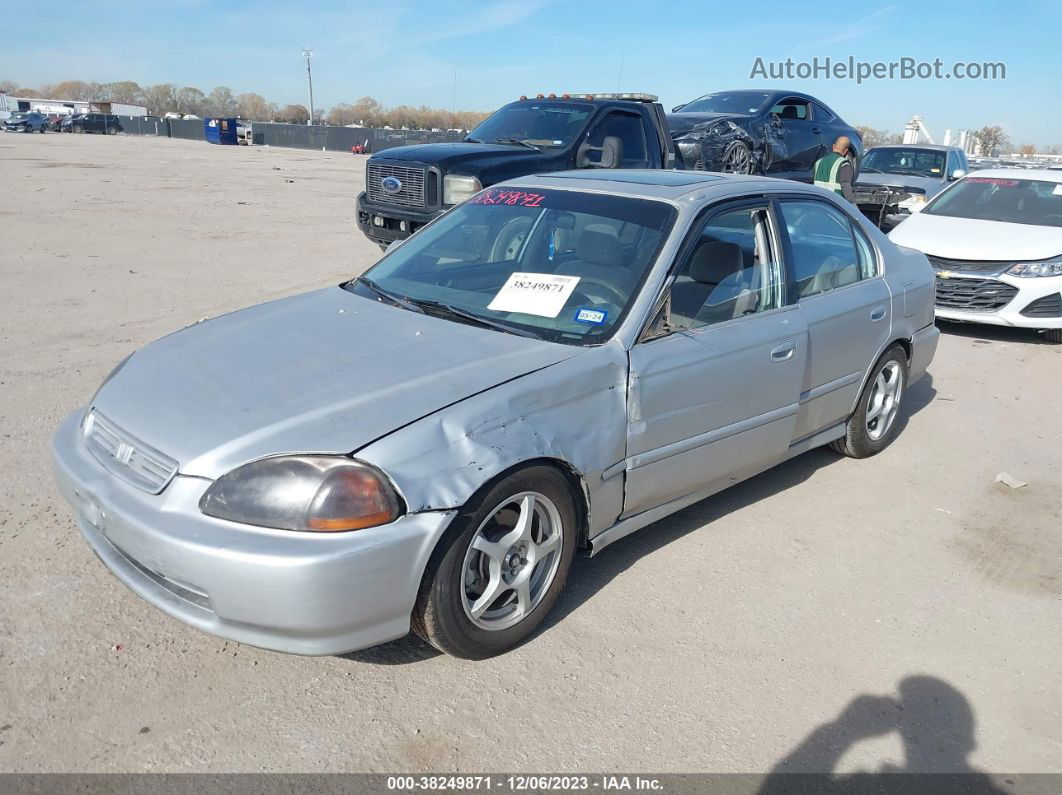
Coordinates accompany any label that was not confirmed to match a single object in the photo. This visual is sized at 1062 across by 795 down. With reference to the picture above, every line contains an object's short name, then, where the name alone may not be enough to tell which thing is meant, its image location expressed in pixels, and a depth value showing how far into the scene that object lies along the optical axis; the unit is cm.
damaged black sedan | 1120
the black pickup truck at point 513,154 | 870
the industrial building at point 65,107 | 8406
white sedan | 793
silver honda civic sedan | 261
